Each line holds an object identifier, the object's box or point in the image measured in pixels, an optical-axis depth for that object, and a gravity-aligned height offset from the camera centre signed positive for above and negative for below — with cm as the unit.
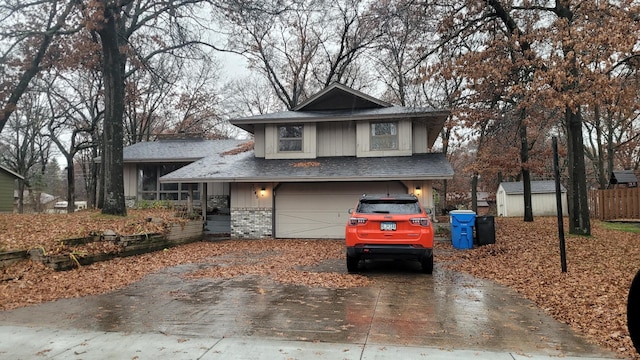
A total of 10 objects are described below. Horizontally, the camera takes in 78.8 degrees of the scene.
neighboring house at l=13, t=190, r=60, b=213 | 3453 -68
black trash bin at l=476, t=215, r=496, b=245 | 1216 -126
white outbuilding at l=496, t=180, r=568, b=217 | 2881 -75
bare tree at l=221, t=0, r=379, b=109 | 2519 +963
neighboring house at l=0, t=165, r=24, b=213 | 2284 +54
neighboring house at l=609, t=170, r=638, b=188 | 2408 +53
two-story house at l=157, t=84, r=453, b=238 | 1448 +105
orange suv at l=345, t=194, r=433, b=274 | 767 -84
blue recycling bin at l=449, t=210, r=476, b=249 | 1205 -118
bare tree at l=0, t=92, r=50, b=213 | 3053 +534
